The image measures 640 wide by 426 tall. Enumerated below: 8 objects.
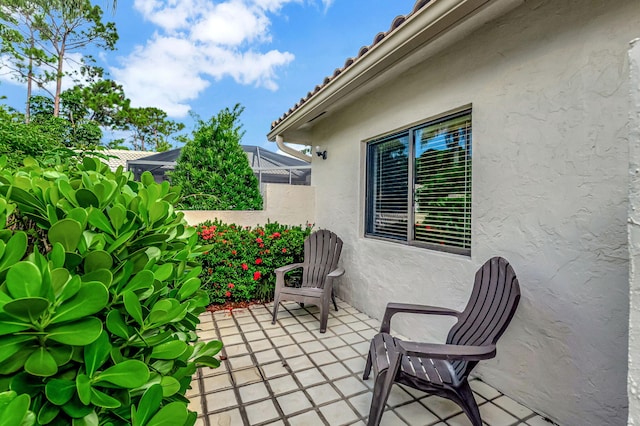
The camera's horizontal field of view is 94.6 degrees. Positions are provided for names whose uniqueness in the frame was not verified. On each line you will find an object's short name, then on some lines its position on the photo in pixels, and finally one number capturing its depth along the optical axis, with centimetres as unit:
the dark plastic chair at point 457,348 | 195
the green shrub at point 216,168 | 575
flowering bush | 437
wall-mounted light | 534
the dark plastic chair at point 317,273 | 375
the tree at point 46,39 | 1195
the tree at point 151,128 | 1861
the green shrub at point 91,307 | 63
